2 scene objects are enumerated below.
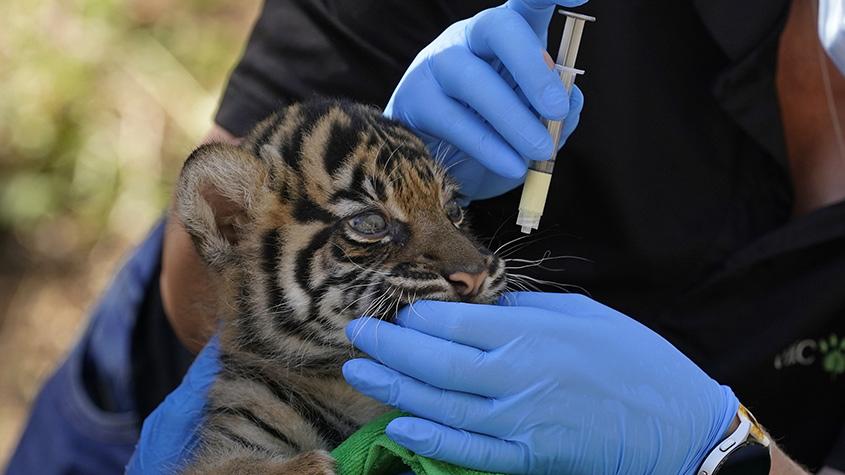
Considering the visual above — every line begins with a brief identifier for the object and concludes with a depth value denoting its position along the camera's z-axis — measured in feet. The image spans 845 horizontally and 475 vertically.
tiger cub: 5.61
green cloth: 5.56
